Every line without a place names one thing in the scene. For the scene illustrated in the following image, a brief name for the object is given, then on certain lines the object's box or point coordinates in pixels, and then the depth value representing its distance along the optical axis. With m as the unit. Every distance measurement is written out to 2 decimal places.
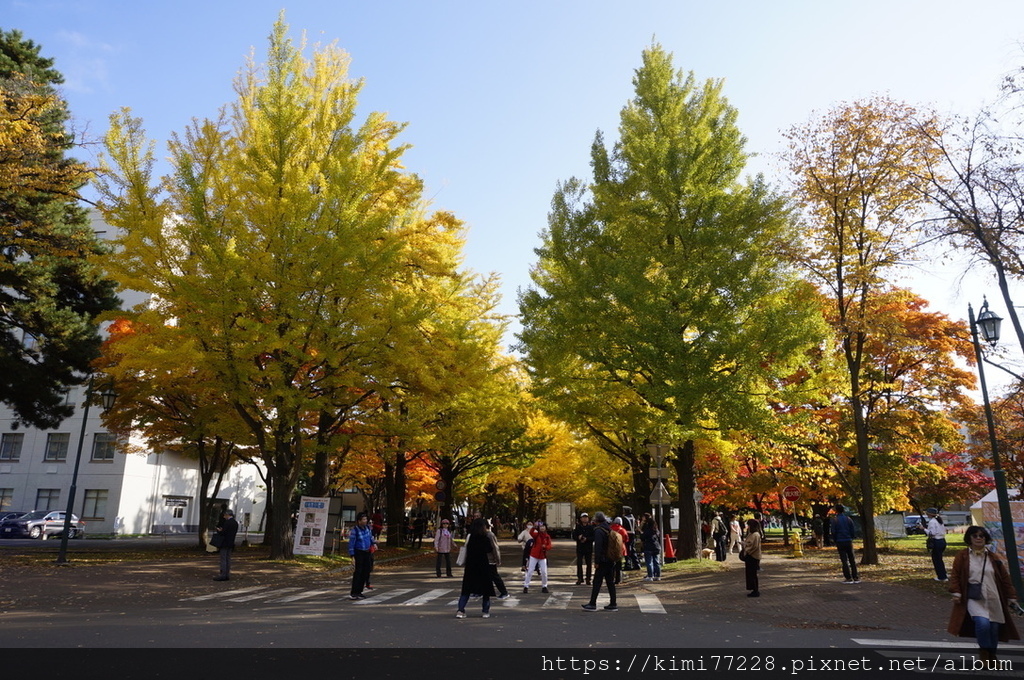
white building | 42.44
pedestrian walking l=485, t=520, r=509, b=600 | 12.24
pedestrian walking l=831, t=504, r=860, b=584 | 15.37
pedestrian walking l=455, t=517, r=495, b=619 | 10.76
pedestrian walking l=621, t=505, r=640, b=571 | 20.69
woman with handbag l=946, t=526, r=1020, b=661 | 7.27
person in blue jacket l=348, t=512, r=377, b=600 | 13.35
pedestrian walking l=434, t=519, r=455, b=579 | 19.20
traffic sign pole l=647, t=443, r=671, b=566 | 18.98
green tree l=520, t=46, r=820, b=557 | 16.72
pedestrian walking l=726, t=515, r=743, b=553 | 27.73
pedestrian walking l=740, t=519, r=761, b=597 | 13.77
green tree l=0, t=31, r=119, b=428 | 20.45
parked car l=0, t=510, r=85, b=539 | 36.00
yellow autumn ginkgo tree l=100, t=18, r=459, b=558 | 16.19
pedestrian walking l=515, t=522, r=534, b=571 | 16.41
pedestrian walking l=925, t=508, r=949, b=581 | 15.52
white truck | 58.88
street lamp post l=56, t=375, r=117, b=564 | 18.19
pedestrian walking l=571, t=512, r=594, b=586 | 17.72
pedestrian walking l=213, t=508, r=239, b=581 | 15.73
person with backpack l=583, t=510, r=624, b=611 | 11.99
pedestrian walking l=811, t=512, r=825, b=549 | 35.38
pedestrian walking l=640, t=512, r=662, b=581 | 17.42
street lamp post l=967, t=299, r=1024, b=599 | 13.20
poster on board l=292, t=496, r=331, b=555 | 19.80
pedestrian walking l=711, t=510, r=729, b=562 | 24.23
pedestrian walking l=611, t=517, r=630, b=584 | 14.87
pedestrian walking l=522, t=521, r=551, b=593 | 15.57
